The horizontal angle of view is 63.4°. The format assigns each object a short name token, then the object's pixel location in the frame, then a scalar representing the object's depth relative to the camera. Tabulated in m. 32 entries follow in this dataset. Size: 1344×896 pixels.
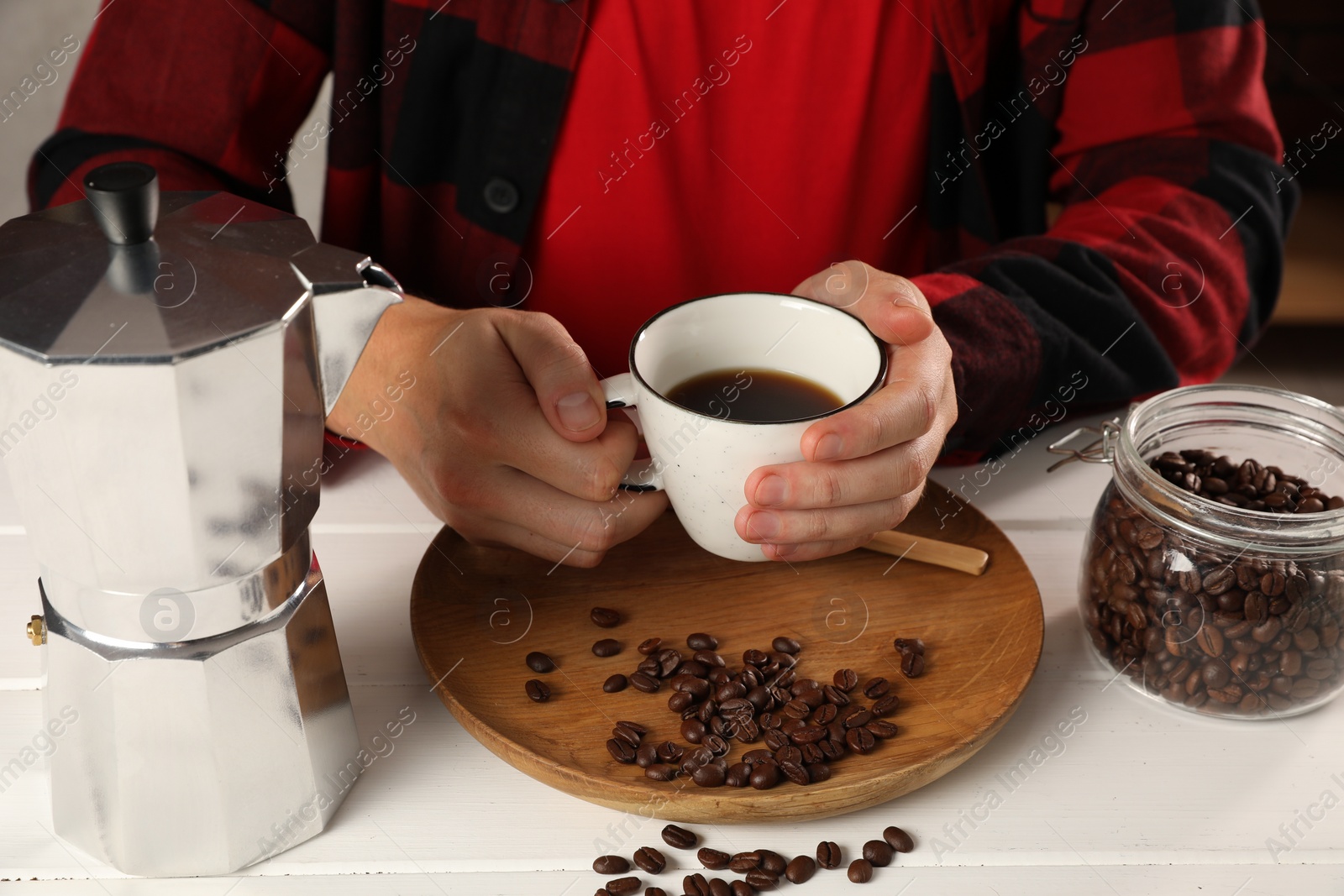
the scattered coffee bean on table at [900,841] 0.61
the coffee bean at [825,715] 0.66
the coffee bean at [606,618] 0.74
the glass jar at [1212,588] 0.65
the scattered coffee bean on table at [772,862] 0.59
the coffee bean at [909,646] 0.72
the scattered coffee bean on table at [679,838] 0.61
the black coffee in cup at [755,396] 0.75
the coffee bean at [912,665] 0.70
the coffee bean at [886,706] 0.67
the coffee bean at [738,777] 0.61
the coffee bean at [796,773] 0.61
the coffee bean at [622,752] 0.63
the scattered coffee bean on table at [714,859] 0.59
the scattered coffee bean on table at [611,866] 0.58
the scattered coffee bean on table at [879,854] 0.60
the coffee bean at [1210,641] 0.67
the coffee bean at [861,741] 0.64
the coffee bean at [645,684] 0.69
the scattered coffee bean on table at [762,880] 0.59
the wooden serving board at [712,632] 0.62
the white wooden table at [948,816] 0.59
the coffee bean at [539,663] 0.70
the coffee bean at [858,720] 0.66
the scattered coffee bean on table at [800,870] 0.59
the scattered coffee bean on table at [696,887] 0.57
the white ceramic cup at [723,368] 0.66
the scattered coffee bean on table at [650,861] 0.58
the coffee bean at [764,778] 0.61
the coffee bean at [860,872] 0.59
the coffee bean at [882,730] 0.65
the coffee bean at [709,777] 0.61
